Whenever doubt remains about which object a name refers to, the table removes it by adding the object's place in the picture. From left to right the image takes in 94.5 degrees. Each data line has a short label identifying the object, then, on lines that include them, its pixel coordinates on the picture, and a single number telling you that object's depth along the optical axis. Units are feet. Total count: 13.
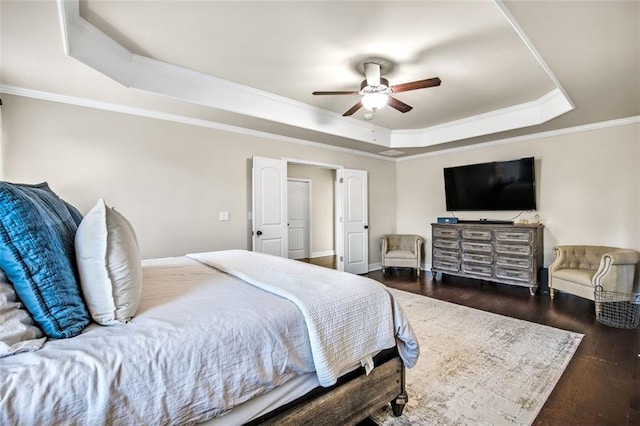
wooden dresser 14.05
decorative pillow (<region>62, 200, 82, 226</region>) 5.24
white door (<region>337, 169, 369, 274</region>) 17.71
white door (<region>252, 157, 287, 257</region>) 13.91
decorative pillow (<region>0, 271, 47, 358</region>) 2.88
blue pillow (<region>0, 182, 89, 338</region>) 3.21
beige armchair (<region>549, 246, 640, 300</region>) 10.82
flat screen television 15.08
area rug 5.96
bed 2.81
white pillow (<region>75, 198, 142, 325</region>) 3.73
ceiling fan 8.95
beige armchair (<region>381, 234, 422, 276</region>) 17.94
